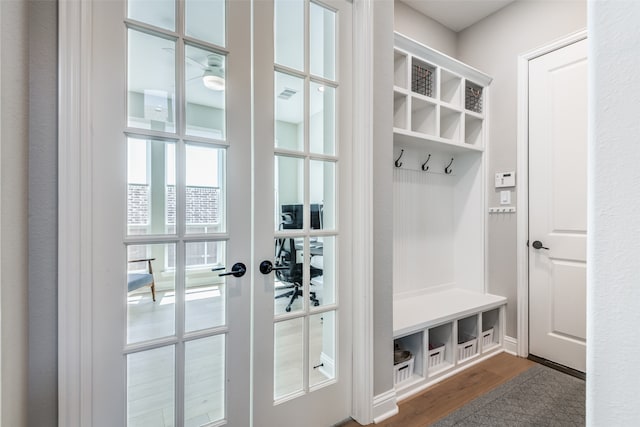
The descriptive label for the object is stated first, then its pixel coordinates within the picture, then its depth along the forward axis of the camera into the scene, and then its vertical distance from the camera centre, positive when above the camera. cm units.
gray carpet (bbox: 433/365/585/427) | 168 -124
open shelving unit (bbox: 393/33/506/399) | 219 -6
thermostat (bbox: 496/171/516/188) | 253 +30
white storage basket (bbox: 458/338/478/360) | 230 -114
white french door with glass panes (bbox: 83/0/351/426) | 109 -1
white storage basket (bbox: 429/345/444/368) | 216 -112
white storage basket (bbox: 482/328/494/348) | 250 -114
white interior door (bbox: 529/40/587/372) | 219 +7
